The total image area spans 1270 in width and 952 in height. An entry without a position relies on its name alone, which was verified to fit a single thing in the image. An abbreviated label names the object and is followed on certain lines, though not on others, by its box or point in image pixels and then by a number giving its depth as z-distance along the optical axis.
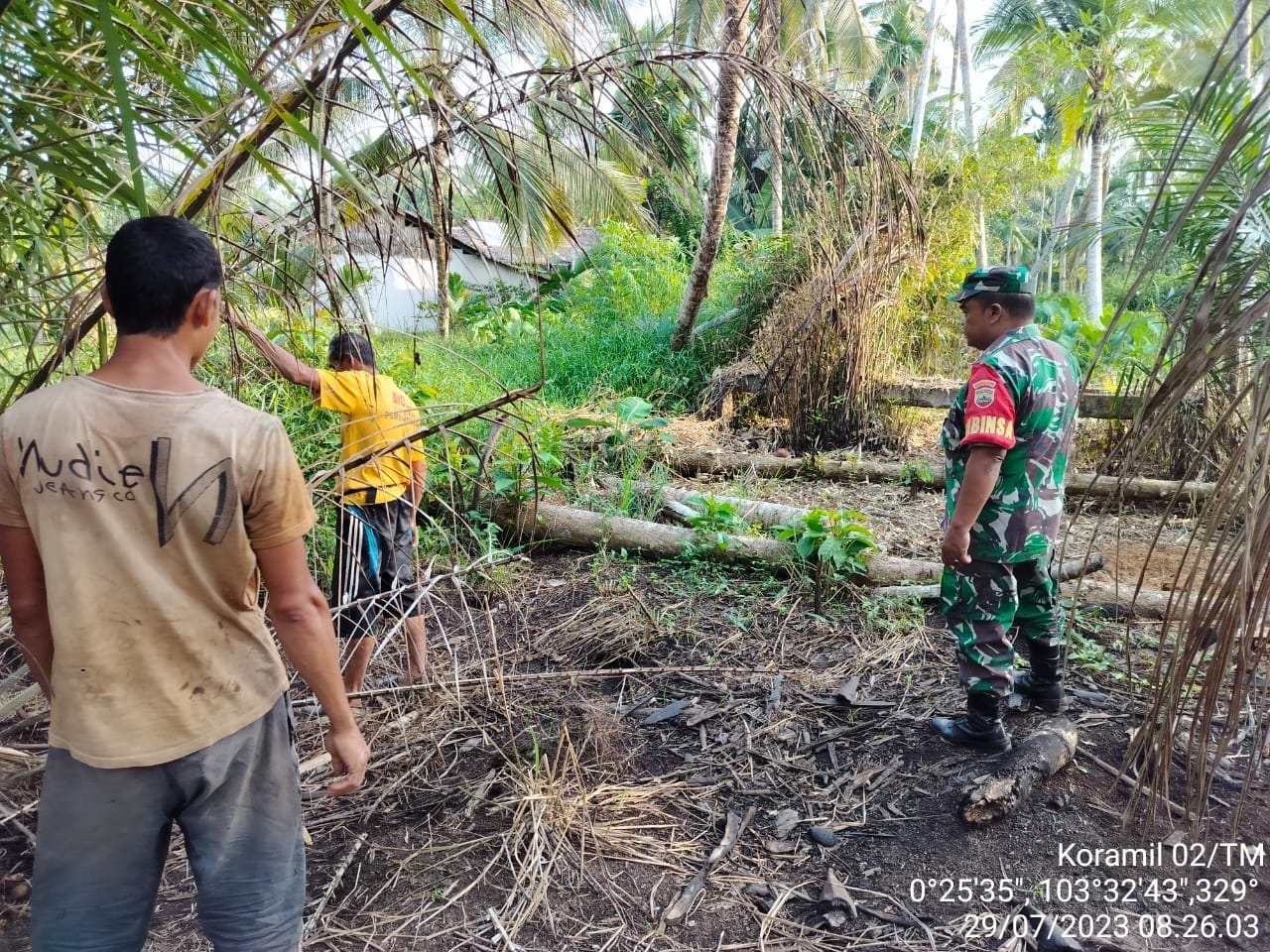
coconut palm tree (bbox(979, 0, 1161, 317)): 14.40
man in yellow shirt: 2.93
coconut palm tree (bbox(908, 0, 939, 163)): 16.58
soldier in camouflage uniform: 2.66
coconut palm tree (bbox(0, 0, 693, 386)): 1.64
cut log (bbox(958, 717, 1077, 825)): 2.49
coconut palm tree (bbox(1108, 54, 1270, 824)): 0.82
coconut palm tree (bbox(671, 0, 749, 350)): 8.15
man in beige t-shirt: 1.32
